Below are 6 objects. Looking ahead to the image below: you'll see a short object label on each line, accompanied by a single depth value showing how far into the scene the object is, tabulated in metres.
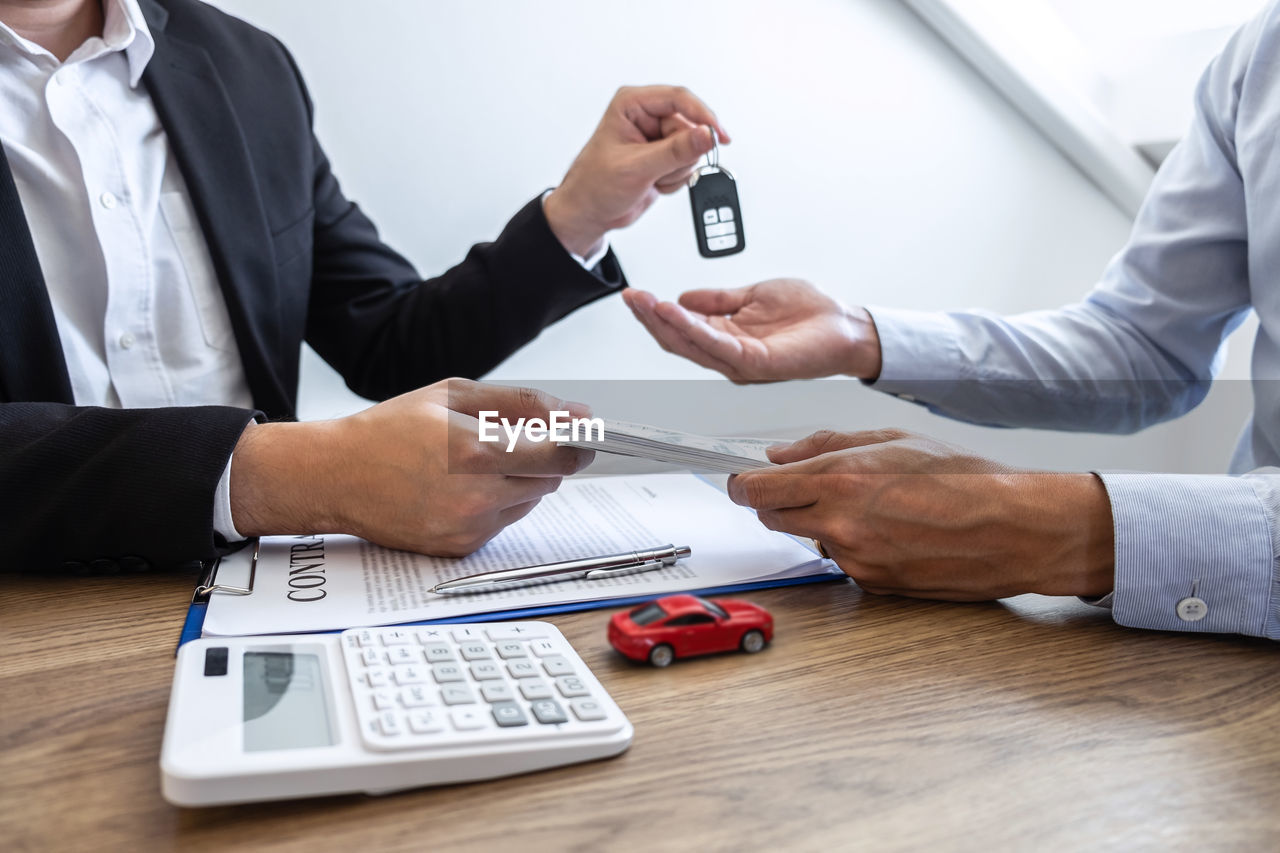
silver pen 0.57
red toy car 0.48
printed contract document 0.54
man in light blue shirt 0.58
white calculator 0.35
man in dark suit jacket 0.60
